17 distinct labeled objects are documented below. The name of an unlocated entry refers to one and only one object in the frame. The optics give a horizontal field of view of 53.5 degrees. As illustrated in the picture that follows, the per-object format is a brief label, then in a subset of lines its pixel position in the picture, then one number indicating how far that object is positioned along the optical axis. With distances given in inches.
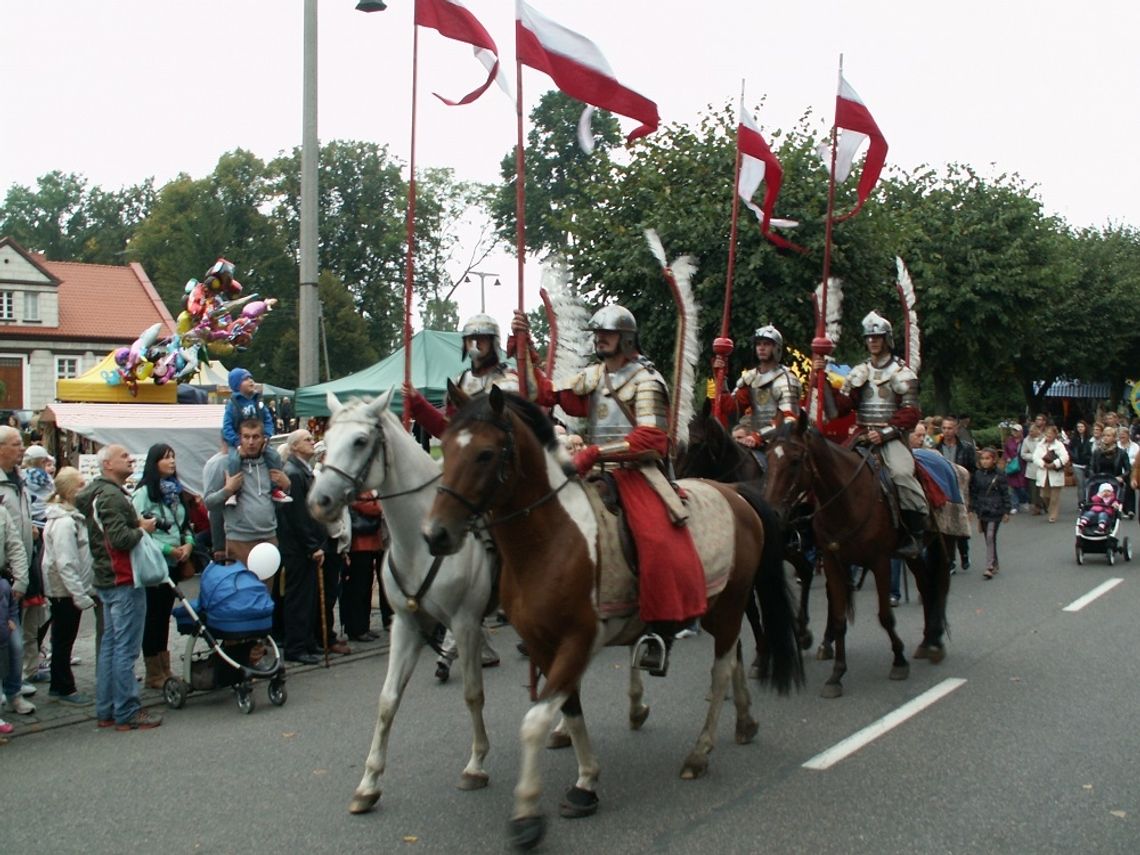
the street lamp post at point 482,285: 1854.1
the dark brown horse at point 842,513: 323.9
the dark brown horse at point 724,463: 382.9
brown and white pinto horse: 187.9
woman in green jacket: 317.4
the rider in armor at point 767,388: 409.1
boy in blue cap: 348.9
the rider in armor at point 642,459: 218.4
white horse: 233.1
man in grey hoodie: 346.0
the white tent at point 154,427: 666.2
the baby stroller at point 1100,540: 578.2
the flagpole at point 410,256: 281.2
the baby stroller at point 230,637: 307.4
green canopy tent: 705.8
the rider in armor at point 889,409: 350.9
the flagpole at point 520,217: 245.1
